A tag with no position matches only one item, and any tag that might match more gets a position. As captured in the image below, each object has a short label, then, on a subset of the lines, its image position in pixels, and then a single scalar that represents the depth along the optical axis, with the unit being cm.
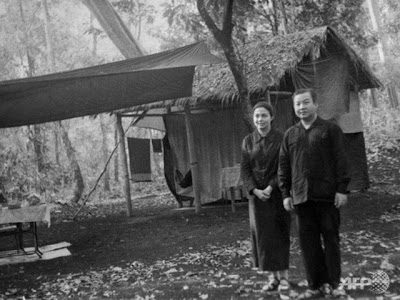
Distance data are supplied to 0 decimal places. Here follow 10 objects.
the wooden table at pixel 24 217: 586
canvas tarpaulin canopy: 623
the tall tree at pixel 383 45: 1706
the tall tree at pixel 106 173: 1662
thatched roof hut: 799
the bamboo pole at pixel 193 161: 891
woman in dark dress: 366
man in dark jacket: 323
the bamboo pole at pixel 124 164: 944
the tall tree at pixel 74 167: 1323
